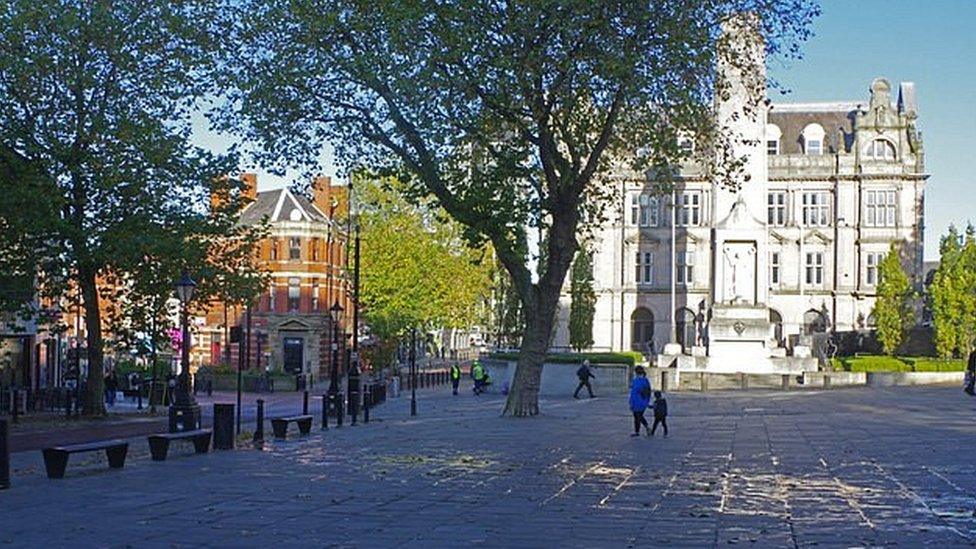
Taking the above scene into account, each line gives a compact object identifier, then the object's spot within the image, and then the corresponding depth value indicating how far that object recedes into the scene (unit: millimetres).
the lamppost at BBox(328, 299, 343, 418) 37338
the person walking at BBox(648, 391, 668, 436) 28859
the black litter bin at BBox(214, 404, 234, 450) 25203
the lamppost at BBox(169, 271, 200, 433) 28984
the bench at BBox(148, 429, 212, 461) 22422
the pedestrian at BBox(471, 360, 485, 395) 59156
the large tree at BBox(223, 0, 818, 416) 30453
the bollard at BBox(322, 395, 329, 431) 33697
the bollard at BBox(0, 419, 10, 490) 17531
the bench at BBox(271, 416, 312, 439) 29188
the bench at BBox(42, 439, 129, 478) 19266
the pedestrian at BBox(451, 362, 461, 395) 60131
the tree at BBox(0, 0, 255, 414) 34781
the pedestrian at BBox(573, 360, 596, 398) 52550
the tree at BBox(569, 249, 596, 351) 75375
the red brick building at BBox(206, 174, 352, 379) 90875
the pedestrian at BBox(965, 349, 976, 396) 36369
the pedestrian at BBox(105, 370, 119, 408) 55344
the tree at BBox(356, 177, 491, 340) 79562
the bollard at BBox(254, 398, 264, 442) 26828
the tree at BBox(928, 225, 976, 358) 74375
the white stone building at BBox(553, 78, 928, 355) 88688
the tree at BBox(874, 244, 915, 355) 81188
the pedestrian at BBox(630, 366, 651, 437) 28984
